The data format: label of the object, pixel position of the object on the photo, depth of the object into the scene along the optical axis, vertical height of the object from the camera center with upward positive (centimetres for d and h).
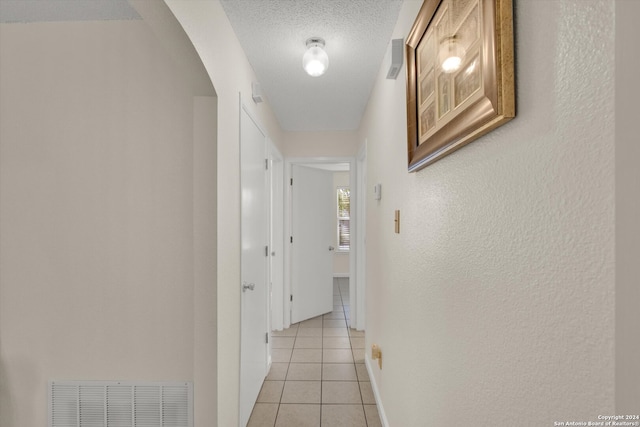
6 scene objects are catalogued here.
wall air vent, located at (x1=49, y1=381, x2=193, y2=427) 165 -96
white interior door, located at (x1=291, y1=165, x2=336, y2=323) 391 -28
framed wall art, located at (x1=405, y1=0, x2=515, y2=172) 63 +38
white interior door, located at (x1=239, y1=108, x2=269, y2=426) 199 -30
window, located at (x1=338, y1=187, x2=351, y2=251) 690 +7
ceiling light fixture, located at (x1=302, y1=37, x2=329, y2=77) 192 +101
